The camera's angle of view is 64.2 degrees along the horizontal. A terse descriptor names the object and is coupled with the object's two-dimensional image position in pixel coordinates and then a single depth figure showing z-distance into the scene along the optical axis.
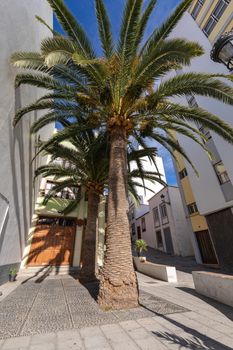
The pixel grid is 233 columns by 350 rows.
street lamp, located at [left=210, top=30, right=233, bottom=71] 3.65
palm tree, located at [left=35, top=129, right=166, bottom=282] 9.02
